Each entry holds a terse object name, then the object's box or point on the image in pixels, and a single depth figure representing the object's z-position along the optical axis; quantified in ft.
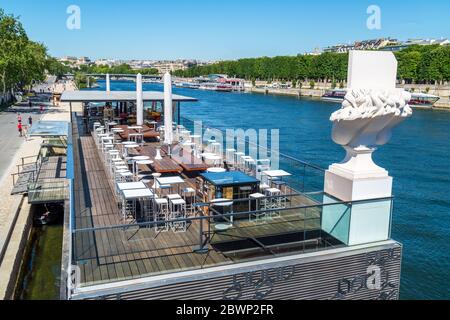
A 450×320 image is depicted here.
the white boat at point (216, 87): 442.91
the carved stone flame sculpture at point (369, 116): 24.31
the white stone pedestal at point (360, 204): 24.53
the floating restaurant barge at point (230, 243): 20.26
